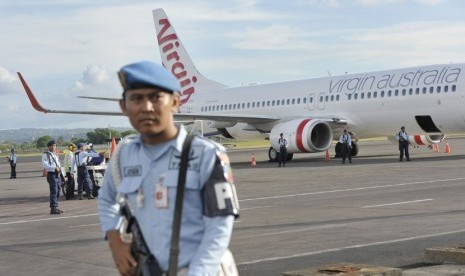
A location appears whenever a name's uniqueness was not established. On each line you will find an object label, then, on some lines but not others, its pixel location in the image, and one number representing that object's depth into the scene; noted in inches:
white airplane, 1279.5
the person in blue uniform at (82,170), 898.1
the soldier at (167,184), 152.0
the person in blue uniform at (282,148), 1363.2
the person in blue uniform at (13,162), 1456.7
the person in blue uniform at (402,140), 1299.2
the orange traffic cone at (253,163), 1441.7
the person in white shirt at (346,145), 1342.3
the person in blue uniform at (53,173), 734.5
